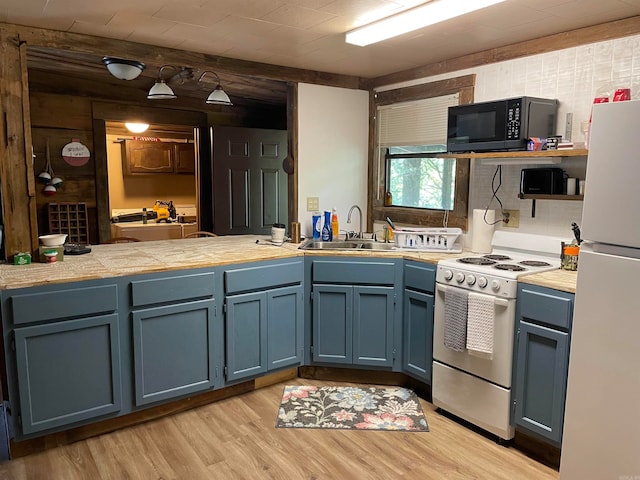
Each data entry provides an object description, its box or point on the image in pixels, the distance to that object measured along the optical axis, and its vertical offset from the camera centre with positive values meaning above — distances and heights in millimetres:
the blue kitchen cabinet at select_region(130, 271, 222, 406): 2699 -872
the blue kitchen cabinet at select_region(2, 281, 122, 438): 2363 -870
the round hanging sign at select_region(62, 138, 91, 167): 4355 +254
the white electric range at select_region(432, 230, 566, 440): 2568 -781
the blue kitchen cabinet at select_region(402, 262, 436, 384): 3035 -855
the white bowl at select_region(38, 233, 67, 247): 2854 -344
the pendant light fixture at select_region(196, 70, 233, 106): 3795 +667
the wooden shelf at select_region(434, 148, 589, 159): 2529 +182
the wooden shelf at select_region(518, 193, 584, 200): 2715 -58
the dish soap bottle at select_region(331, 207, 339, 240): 3817 -312
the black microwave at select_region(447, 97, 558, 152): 2775 +370
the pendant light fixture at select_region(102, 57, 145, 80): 3104 +735
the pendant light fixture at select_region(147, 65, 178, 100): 3605 +667
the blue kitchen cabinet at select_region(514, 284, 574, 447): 2330 -854
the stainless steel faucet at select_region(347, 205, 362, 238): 4095 -223
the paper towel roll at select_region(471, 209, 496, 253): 3275 -288
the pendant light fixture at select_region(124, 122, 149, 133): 5995 +675
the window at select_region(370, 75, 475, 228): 3516 +201
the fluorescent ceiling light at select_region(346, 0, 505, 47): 2287 +840
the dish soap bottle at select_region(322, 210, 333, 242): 3803 -346
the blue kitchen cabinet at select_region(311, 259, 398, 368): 3230 -853
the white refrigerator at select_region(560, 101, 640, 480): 1804 -487
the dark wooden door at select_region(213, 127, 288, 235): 4941 +38
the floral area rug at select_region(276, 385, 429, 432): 2818 -1369
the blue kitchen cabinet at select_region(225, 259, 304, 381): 3035 -862
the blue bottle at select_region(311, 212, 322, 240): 3830 -325
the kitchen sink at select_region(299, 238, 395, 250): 3596 -447
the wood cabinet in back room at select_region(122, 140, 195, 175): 6785 +361
